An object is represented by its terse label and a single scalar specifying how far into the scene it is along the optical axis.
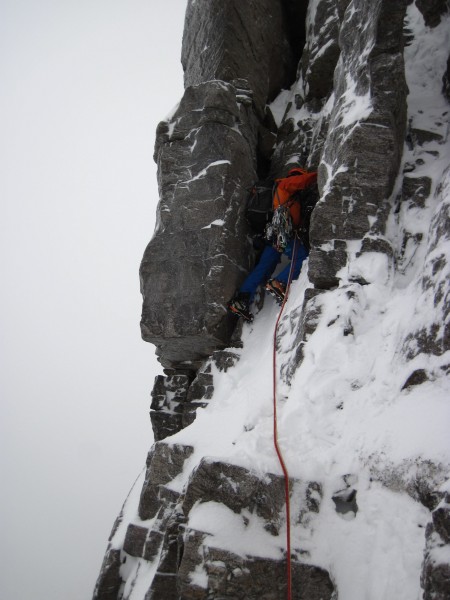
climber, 6.16
